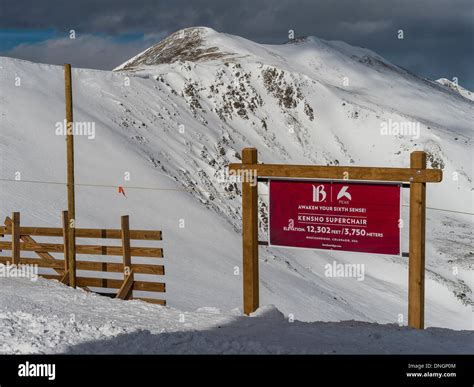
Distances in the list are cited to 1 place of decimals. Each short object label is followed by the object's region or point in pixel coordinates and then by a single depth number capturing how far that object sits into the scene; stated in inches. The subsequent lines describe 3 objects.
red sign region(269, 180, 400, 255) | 376.8
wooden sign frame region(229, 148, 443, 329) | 367.6
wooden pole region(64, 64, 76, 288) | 495.8
